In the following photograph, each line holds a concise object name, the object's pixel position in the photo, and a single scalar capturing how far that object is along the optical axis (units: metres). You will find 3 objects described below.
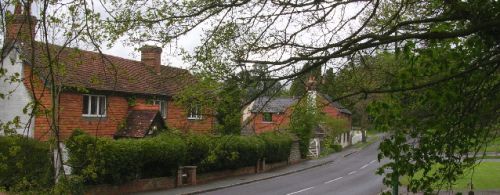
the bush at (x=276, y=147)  39.91
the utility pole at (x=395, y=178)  7.82
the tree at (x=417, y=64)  7.42
